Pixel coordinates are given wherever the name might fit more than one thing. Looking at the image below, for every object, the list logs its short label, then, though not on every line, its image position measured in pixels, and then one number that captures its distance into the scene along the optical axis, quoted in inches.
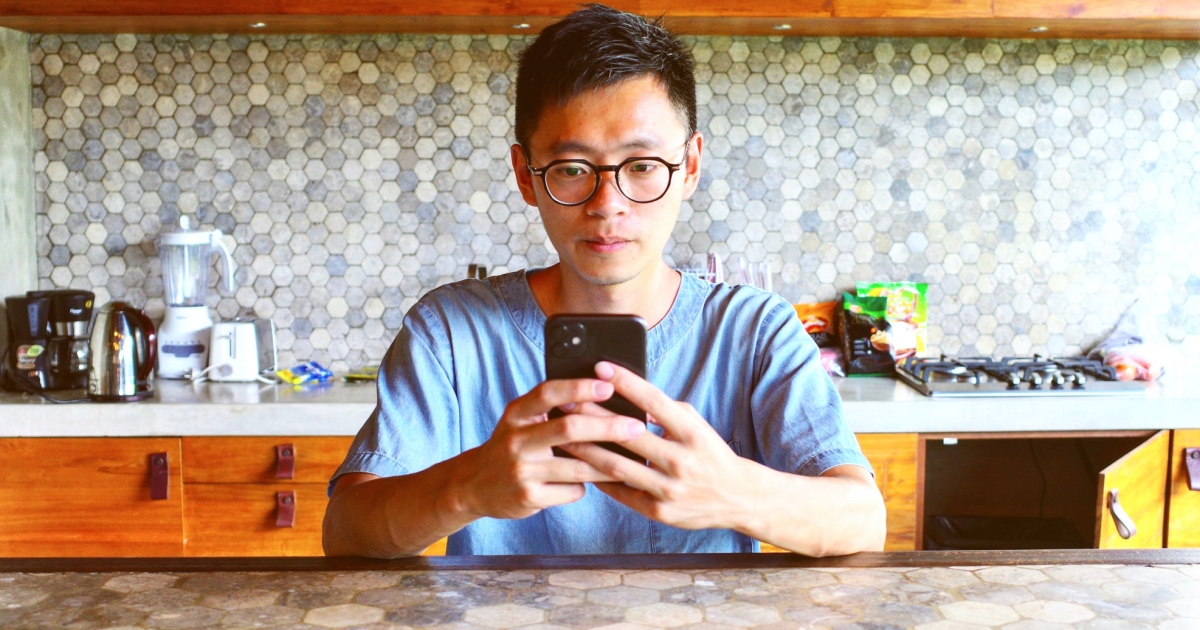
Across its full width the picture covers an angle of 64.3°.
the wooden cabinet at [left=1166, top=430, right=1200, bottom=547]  84.5
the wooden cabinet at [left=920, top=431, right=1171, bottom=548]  96.6
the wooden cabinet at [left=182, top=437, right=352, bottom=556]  82.0
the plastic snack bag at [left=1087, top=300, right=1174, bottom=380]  93.4
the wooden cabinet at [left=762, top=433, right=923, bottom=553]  83.2
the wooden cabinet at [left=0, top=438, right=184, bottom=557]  82.0
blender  96.1
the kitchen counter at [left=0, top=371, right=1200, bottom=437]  81.4
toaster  92.7
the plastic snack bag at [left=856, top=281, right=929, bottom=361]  100.3
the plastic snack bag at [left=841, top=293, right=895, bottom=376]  95.7
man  34.3
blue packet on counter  92.4
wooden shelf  87.0
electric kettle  82.8
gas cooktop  85.6
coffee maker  88.3
